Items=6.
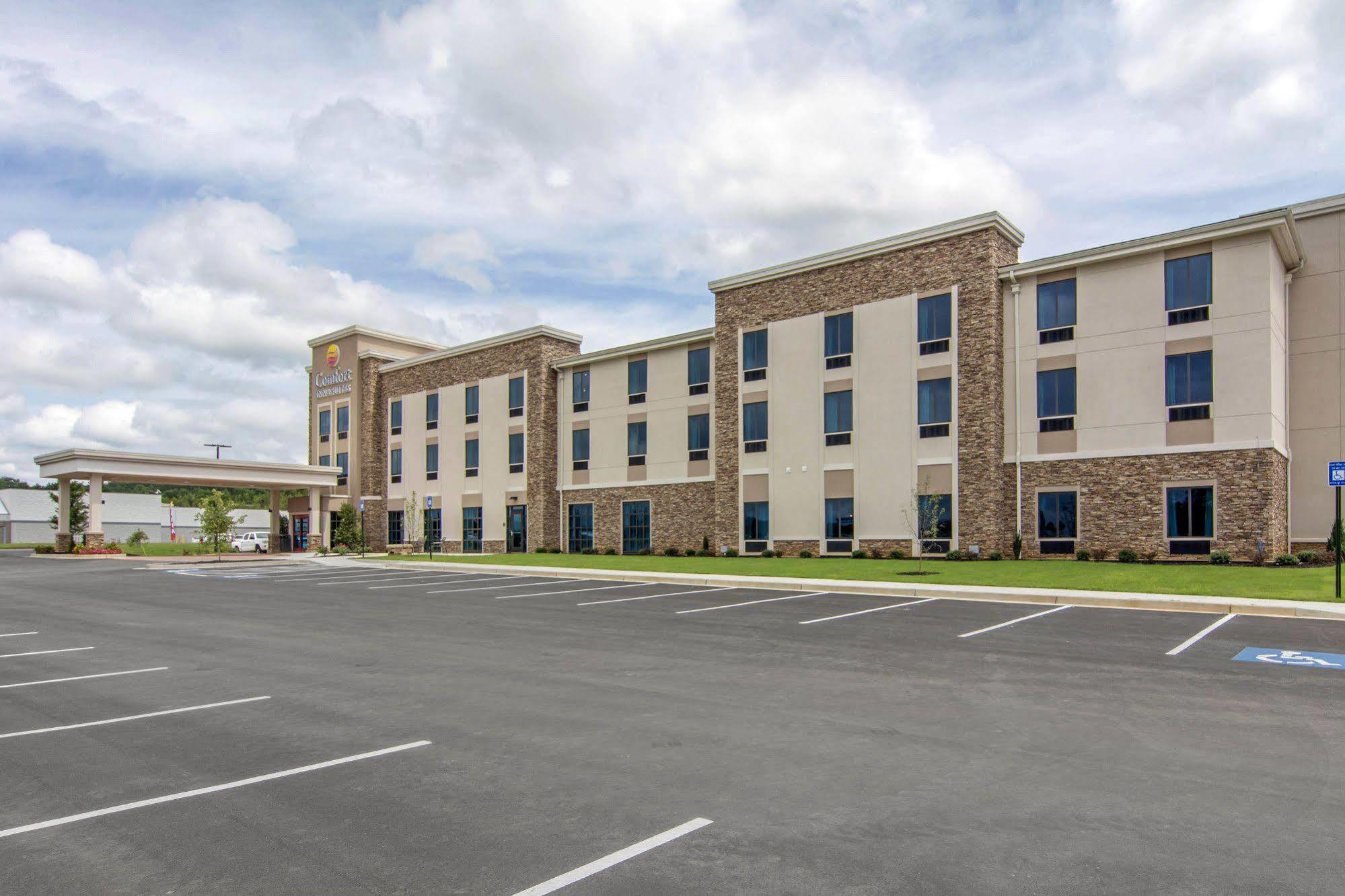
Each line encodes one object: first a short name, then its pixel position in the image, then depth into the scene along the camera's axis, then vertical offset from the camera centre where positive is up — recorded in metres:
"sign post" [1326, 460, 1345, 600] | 16.27 -0.18
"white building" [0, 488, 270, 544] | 93.31 -4.78
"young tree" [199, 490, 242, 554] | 46.72 -2.42
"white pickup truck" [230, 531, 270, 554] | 59.34 -4.94
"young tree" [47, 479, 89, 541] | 56.53 -2.39
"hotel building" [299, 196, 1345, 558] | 25.86 +2.43
